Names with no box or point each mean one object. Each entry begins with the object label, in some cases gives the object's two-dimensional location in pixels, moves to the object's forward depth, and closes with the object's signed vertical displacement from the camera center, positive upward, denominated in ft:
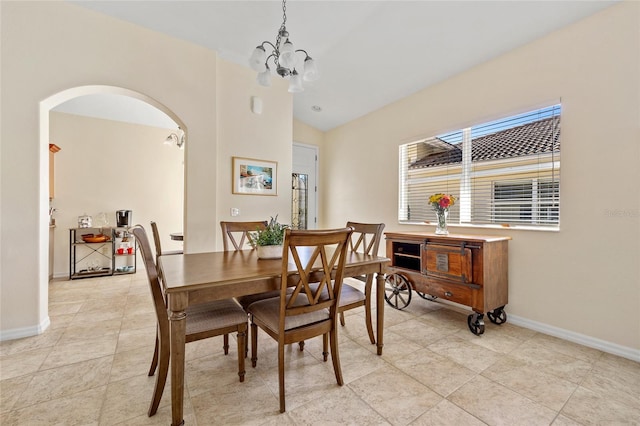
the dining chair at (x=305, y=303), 4.89 -1.87
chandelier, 6.79 +3.85
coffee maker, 14.96 -0.37
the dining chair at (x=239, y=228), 8.58 -0.51
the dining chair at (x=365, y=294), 6.99 -2.22
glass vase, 9.88 -0.28
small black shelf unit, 14.48 -2.40
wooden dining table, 4.35 -1.25
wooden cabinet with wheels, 8.08 -1.91
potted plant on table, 6.57 -0.73
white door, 16.88 +1.81
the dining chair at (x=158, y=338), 5.91 -2.76
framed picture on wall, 12.17 +1.69
